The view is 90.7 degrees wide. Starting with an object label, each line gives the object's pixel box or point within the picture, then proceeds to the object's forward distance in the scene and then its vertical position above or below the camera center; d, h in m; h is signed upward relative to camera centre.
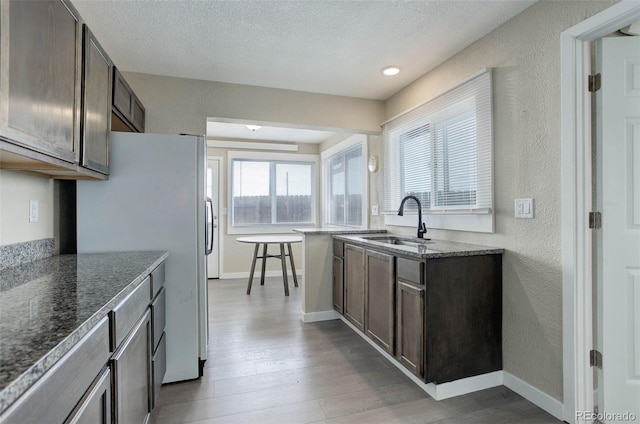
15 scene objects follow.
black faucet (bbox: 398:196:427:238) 2.69 -0.11
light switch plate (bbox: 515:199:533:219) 1.91 +0.02
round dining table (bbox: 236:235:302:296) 4.41 -0.48
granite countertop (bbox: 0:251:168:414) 0.60 -0.27
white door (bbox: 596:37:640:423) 1.61 -0.05
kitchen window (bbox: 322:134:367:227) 4.21 +0.45
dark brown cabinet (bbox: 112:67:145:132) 2.11 +0.78
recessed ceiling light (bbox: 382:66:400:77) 2.76 +1.26
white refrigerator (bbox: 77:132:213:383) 2.03 -0.03
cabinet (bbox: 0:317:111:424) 0.59 -0.40
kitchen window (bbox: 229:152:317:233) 5.55 +0.38
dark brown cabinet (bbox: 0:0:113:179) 1.04 +0.50
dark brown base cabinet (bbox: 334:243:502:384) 1.93 -0.66
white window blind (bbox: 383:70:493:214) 2.23 +0.51
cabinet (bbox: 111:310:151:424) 1.14 -0.68
